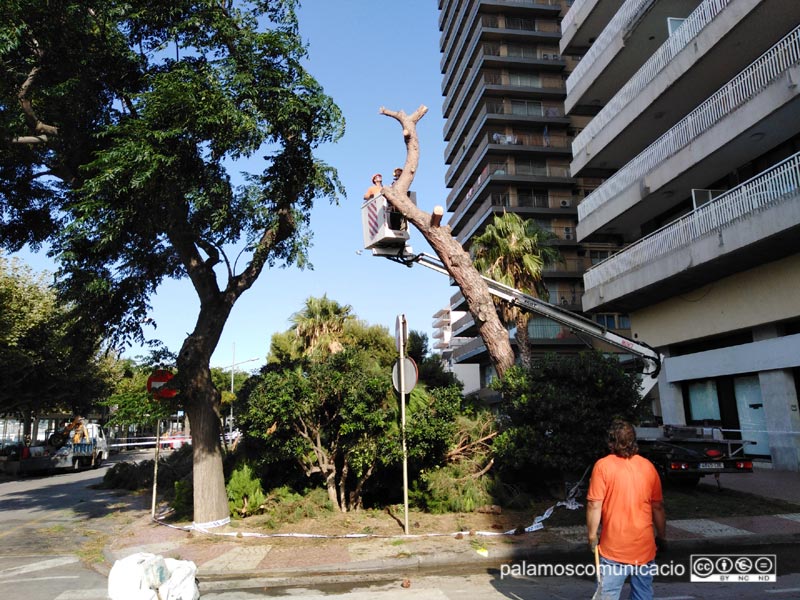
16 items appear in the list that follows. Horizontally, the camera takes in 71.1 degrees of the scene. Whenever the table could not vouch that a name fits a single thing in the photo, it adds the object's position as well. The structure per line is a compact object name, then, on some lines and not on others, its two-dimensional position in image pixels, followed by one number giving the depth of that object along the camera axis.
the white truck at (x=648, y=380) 11.16
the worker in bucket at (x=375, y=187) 11.97
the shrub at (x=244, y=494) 10.18
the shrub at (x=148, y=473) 15.55
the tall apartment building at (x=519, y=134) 44.84
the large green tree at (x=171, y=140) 8.71
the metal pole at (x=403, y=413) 8.59
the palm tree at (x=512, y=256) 21.16
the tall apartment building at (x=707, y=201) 14.66
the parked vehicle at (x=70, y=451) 24.33
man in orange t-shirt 3.81
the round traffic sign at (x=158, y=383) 10.23
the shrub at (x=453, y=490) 9.77
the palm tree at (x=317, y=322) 25.48
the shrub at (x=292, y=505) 9.57
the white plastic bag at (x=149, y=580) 4.11
